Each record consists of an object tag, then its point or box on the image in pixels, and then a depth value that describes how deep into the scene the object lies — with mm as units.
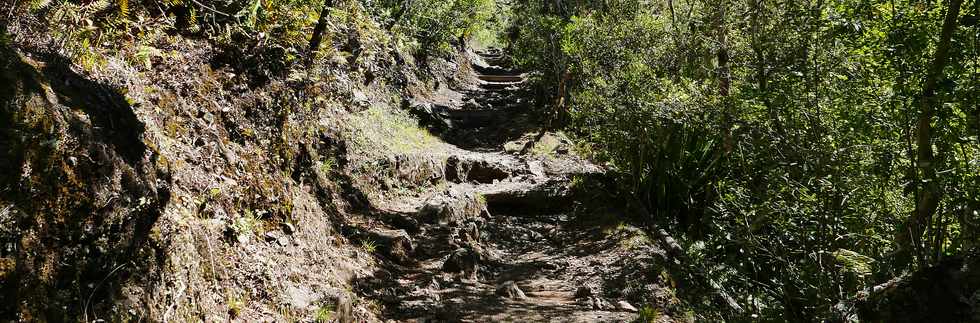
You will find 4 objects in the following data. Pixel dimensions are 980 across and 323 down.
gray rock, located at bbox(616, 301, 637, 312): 5887
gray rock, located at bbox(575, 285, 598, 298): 6352
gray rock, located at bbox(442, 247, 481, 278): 6543
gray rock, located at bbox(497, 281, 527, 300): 6209
